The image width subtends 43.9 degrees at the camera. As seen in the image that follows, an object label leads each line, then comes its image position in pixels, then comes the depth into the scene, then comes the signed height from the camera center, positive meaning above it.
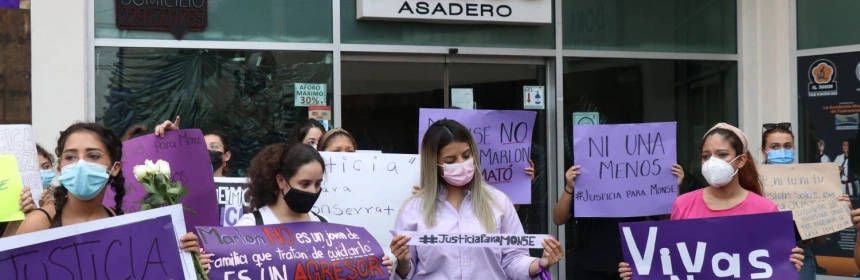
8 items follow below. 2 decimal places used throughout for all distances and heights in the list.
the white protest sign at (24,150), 4.98 +0.00
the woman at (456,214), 4.64 -0.31
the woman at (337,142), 5.97 +0.02
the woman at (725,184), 5.00 -0.21
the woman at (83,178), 3.96 -0.11
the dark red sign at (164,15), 8.48 +1.06
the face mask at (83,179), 3.94 -0.11
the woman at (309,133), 6.46 +0.08
